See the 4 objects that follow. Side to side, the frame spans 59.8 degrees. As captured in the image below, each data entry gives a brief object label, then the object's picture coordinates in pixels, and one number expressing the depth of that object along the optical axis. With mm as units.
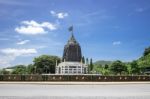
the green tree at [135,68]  34896
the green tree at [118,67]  38341
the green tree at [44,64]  45622
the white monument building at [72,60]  40710
